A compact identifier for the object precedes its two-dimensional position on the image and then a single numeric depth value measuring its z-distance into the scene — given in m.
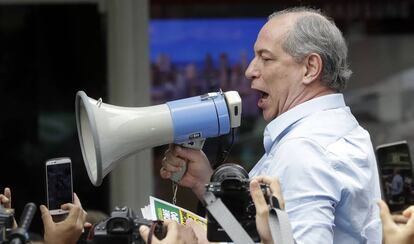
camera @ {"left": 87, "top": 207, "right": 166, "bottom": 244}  5.59
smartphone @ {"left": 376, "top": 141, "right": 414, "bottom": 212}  6.59
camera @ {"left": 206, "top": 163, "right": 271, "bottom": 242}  5.66
